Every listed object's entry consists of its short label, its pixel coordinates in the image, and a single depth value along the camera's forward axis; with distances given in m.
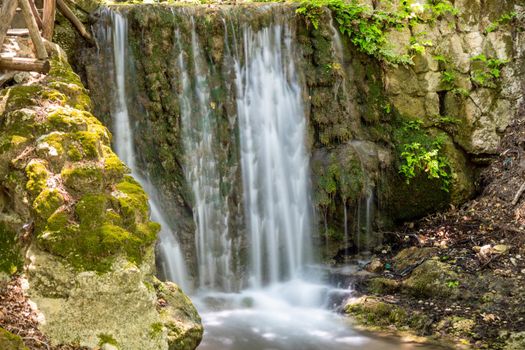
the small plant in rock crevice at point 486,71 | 9.69
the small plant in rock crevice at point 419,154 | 9.10
